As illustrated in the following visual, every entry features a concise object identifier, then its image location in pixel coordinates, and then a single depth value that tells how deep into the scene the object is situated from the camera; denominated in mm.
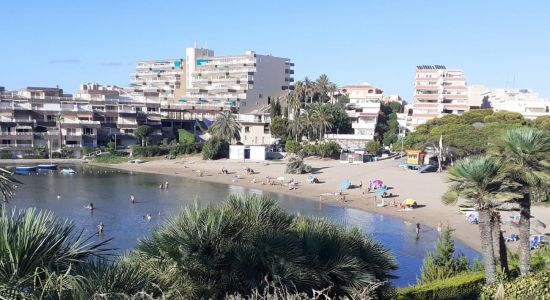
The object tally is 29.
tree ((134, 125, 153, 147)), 86562
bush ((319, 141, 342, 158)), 72750
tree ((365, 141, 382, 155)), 75312
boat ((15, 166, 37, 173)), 69062
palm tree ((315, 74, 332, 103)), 99938
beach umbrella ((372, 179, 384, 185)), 54284
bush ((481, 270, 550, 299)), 13041
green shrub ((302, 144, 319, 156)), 73625
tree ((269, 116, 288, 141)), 84250
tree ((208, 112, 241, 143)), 79062
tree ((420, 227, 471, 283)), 22594
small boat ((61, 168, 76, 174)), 68188
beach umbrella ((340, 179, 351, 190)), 54906
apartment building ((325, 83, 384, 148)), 84250
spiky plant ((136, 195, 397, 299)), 12547
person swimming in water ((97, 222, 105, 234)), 36012
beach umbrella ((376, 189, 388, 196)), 50312
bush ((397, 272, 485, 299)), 19375
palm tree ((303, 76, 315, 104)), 98062
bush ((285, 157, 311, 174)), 63625
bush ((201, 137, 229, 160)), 76688
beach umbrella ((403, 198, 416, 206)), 45906
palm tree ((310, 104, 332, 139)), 81312
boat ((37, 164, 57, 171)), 71750
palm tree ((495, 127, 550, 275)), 18656
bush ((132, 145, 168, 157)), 81688
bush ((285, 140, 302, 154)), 76062
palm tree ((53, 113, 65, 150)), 82312
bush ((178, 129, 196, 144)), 86656
